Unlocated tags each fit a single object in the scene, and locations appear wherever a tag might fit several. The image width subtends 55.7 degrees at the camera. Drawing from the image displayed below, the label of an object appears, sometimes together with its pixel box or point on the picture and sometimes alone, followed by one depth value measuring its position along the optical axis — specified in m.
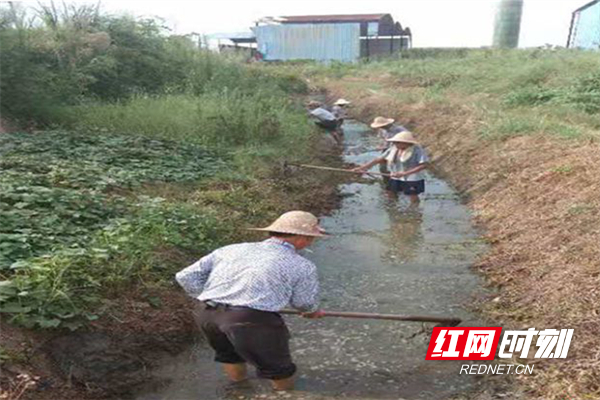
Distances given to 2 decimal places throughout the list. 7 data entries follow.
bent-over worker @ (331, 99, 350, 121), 15.12
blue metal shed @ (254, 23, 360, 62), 38.44
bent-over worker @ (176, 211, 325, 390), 3.73
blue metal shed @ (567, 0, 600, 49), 28.25
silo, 34.44
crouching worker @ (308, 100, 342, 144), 14.45
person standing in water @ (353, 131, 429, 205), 8.67
